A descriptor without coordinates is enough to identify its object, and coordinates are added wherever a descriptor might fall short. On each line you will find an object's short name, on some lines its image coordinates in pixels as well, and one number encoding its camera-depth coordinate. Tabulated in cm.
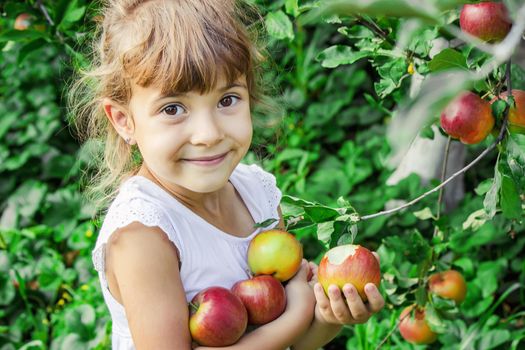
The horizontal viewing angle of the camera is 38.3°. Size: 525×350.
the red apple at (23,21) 232
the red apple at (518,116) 134
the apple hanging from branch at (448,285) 199
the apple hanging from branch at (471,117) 130
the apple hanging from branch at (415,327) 201
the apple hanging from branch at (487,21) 125
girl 127
